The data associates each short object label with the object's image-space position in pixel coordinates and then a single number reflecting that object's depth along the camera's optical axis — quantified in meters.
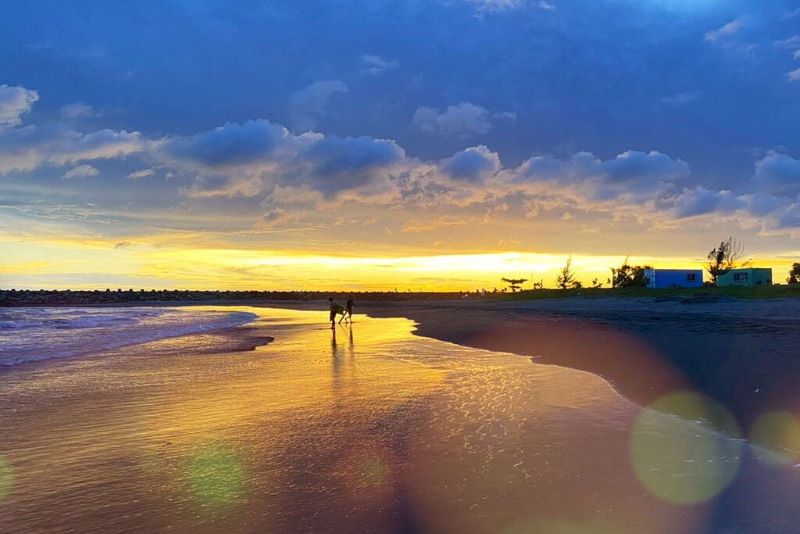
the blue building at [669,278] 85.12
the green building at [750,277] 82.31
